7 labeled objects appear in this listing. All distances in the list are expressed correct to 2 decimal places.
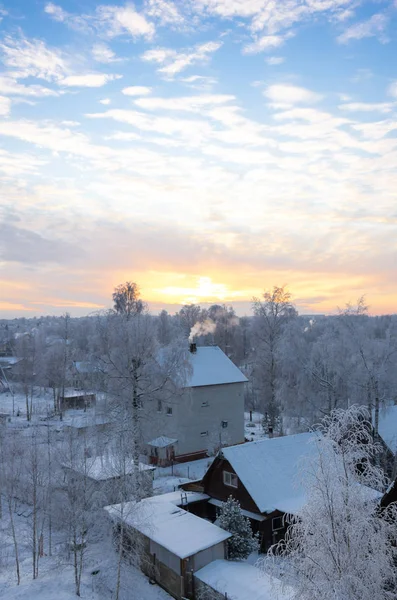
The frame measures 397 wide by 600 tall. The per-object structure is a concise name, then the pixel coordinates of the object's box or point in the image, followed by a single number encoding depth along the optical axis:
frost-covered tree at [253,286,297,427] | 37.44
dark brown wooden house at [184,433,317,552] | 19.16
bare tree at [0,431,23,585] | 19.75
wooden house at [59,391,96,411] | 54.26
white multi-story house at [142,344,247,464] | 31.55
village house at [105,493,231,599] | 15.87
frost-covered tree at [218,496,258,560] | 16.84
